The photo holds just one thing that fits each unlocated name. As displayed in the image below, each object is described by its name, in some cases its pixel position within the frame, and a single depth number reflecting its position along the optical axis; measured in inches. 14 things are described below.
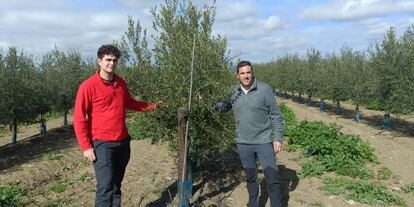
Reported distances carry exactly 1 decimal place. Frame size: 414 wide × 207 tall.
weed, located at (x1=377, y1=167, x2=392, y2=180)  339.0
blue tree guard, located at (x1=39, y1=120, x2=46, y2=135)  729.8
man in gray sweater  215.5
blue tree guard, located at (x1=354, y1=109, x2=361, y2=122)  857.5
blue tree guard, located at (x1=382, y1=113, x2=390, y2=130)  736.3
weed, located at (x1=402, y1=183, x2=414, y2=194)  302.2
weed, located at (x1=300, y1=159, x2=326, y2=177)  336.5
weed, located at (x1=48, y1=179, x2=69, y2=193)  321.1
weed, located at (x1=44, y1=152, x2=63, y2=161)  488.2
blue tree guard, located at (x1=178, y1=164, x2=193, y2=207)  223.5
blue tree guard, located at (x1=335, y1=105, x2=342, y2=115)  1021.2
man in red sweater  179.6
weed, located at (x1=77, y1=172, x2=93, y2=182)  350.1
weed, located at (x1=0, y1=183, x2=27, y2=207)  243.3
